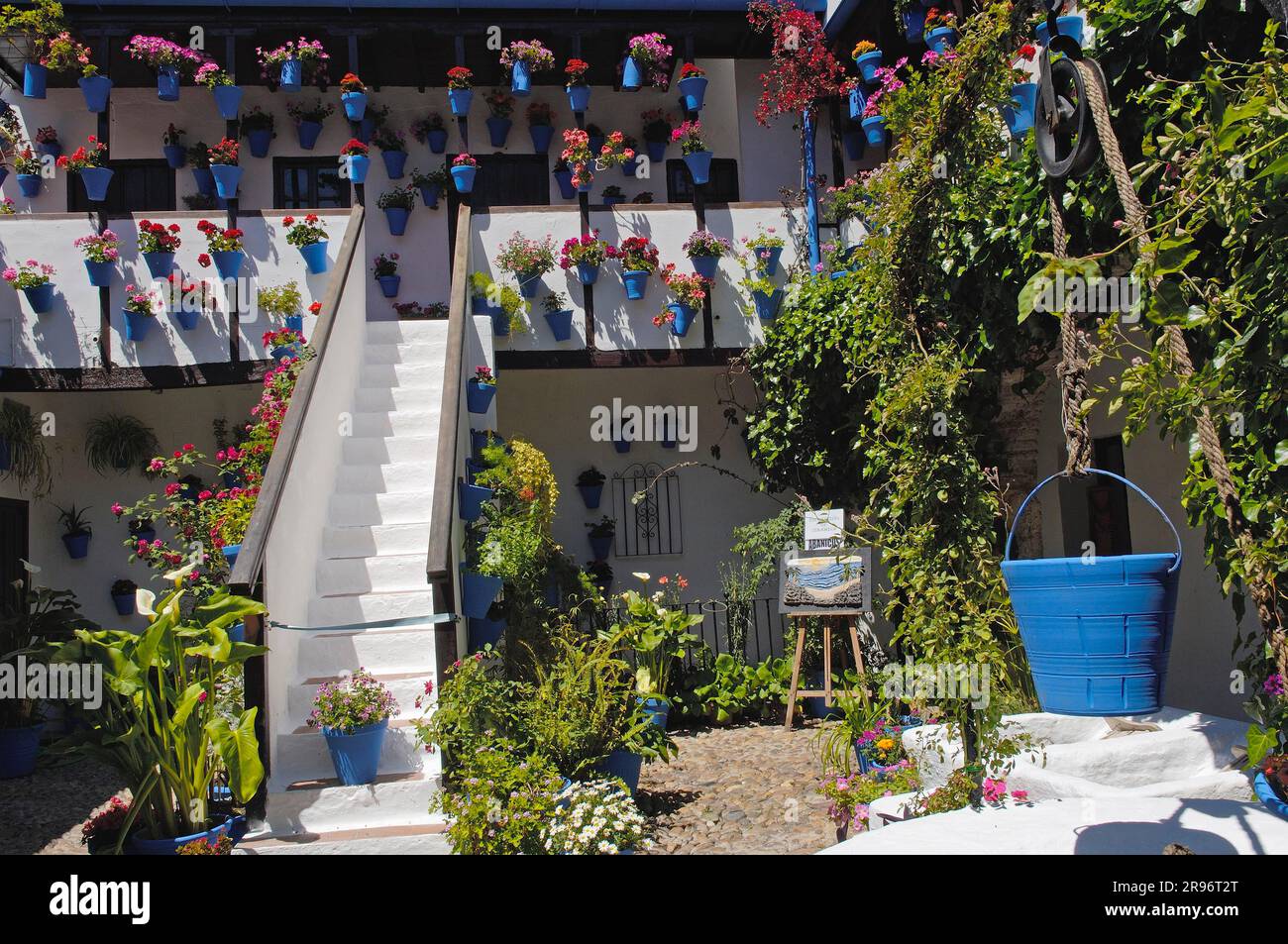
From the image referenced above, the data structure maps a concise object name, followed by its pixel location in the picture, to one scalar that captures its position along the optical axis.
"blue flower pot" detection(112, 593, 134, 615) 9.85
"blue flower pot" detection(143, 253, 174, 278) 8.76
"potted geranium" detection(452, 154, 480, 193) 9.69
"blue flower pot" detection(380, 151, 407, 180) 10.88
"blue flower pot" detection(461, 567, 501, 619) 6.41
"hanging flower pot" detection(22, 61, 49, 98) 9.58
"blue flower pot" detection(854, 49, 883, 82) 9.67
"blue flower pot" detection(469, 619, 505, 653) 6.61
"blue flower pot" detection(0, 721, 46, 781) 7.84
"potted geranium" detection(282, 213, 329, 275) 8.96
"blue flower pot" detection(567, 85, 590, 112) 9.97
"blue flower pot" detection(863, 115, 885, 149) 9.80
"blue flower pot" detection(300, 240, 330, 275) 9.00
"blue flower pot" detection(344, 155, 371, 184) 9.71
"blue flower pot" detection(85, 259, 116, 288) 8.70
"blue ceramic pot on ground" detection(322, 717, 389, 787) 5.35
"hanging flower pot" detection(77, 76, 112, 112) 9.22
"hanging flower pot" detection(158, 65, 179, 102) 9.65
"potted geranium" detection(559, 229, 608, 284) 9.30
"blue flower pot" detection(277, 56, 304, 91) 9.88
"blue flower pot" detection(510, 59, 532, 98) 10.04
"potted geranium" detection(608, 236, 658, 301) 9.42
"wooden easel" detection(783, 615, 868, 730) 8.05
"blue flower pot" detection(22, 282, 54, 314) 8.64
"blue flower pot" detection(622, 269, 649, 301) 9.43
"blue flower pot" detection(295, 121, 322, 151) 10.71
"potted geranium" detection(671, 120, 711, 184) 9.63
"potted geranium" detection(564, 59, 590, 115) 9.96
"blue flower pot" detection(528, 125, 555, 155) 10.99
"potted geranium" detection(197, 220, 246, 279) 8.84
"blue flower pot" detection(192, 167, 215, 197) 10.49
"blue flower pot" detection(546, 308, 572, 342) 9.43
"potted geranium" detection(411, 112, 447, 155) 11.02
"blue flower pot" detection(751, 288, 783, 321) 9.46
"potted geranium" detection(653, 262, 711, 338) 9.40
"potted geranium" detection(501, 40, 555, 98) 9.98
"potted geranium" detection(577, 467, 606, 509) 10.42
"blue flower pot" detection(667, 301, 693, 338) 9.40
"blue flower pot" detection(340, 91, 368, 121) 9.86
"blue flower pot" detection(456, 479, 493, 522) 6.84
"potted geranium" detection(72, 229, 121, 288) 8.67
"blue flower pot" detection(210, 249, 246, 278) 8.88
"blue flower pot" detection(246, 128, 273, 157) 10.76
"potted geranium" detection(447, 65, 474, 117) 9.84
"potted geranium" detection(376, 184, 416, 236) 10.75
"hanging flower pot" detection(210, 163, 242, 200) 9.48
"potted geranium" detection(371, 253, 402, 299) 10.65
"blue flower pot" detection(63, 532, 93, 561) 9.79
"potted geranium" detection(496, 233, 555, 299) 9.32
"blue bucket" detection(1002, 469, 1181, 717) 2.52
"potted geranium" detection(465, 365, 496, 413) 8.22
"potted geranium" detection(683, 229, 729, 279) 9.44
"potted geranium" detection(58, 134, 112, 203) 9.00
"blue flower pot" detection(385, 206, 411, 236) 10.77
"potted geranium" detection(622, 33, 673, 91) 10.05
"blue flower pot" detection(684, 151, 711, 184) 9.66
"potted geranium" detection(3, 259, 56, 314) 8.59
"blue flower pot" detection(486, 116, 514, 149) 10.93
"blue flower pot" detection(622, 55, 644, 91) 10.21
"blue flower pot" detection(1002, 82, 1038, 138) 6.12
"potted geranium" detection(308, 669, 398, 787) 5.35
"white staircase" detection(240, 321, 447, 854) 5.20
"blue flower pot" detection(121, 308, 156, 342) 8.74
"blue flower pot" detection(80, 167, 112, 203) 9.06
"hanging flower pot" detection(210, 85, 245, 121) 9.71
